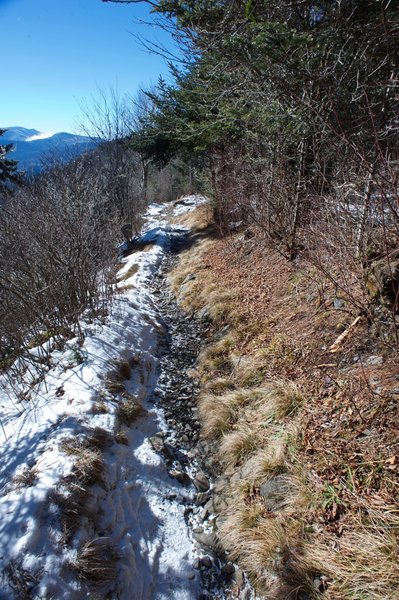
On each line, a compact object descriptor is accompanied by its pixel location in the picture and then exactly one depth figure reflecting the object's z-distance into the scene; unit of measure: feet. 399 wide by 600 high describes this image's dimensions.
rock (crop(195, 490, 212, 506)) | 10.18
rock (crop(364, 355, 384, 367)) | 10.29
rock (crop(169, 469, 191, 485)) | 10.71
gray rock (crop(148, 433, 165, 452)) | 11.58
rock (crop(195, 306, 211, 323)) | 20.02
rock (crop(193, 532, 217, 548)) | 8.95
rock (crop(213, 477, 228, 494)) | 10.22
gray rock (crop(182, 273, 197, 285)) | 26.20
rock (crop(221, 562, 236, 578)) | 8.26
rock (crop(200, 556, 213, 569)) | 8.53
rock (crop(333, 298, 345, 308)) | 13.21
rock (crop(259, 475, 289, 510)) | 8.62
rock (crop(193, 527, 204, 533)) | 9.36
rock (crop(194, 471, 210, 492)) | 10.54
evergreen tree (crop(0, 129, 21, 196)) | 54.90
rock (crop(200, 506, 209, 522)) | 9.69
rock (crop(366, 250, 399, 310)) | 10.32
